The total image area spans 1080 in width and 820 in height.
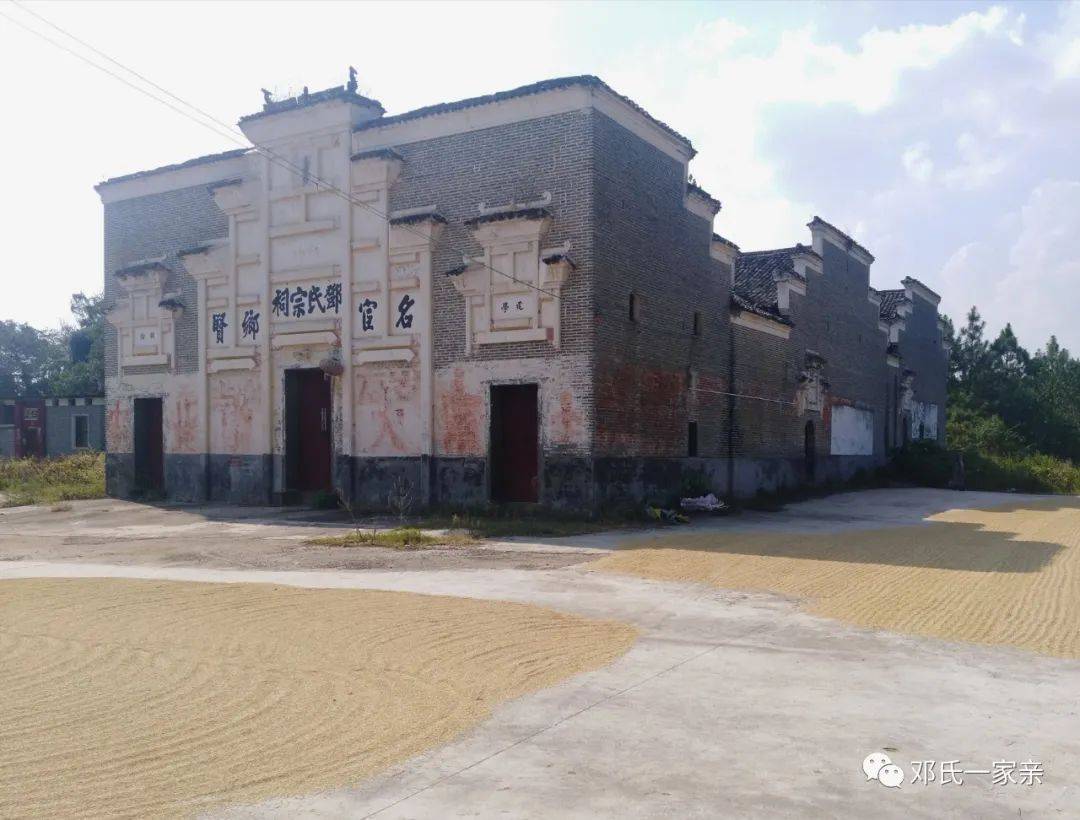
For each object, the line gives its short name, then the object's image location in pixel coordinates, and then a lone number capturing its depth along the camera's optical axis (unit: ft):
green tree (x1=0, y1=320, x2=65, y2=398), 210.59
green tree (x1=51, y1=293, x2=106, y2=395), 180.34
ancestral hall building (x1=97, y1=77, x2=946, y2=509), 58.54
